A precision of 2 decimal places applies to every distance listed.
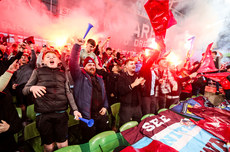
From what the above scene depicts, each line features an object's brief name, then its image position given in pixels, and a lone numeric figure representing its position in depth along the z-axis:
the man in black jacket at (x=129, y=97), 2.19
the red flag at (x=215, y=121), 1.51
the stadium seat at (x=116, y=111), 2.44
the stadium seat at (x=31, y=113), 2.01
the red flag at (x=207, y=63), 2.83
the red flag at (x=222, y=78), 2.80
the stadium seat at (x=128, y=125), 1.60
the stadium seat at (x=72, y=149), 1.08
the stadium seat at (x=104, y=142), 1.26
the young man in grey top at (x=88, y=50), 2.73
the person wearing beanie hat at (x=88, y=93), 1.76
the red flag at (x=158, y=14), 1.69
